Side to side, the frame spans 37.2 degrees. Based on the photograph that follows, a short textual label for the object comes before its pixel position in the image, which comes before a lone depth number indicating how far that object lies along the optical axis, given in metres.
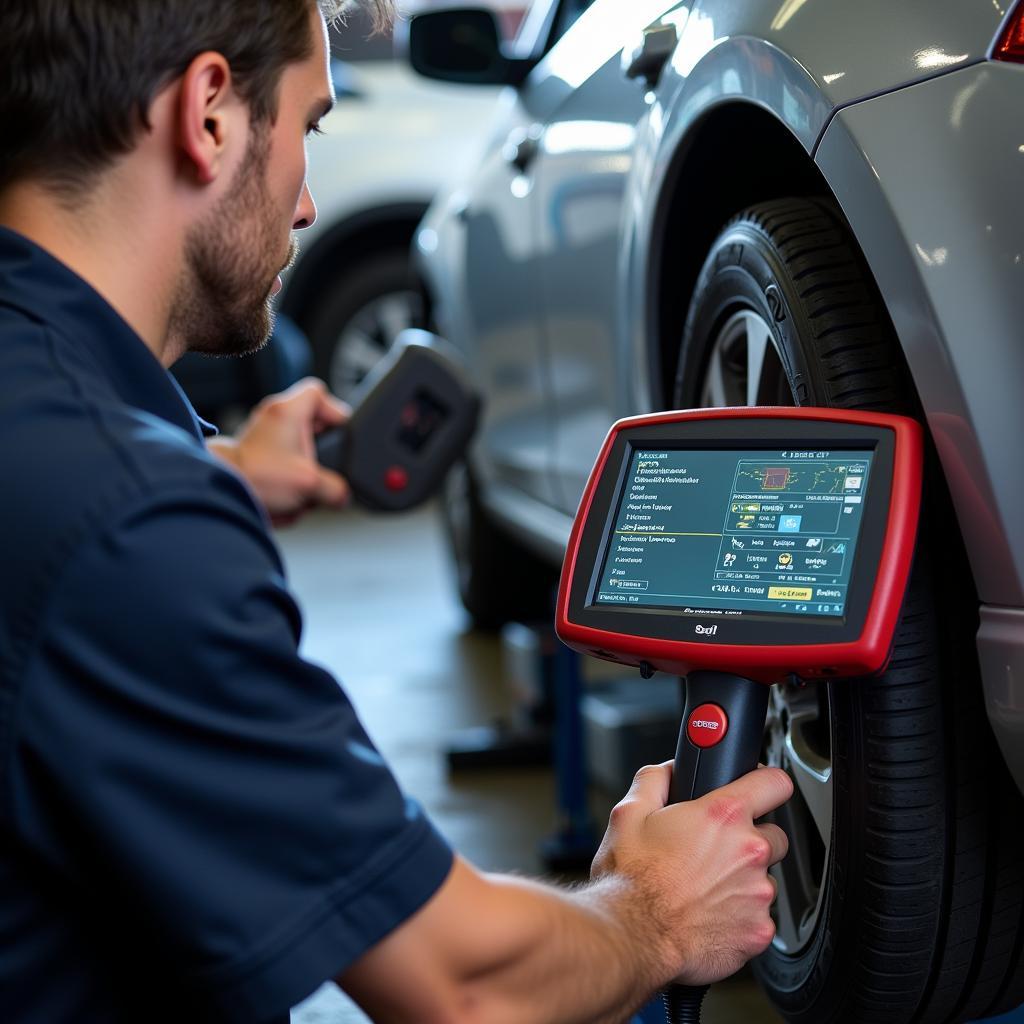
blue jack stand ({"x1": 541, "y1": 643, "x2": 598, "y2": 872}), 2.38
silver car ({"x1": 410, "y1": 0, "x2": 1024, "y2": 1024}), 1.06
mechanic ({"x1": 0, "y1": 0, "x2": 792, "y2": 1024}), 0.76
